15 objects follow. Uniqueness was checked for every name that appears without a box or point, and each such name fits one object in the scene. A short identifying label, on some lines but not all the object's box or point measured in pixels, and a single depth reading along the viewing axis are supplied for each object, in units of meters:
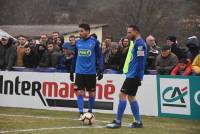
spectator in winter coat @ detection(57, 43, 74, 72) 15.44
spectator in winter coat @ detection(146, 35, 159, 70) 15.00
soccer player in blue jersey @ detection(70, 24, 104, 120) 12.55
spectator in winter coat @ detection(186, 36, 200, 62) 13.83
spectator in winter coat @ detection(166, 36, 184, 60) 14.82
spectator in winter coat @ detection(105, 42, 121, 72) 15.40
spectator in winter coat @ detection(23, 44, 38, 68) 16.28
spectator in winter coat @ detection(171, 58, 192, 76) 13.98
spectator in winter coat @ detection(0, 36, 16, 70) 16.28
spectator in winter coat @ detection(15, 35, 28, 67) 16.42
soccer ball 11.86
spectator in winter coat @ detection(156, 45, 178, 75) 14.15
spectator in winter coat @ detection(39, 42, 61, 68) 15.80
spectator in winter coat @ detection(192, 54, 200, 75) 13.38
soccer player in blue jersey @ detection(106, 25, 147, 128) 11.47
